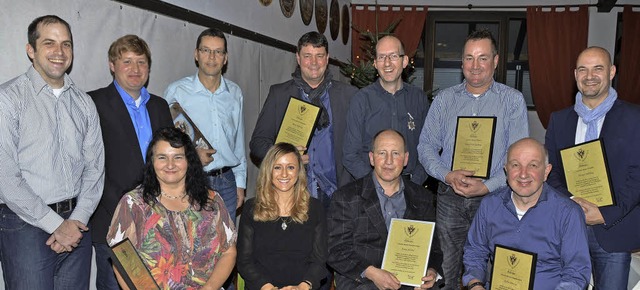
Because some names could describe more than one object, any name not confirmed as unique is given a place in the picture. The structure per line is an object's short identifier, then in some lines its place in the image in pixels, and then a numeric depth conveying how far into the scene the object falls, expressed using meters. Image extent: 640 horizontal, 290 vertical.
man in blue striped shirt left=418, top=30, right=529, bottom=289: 3.01
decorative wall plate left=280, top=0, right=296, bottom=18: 6.07
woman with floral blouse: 2.43
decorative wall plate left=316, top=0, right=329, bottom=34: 7.40
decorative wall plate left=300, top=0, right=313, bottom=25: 6.77
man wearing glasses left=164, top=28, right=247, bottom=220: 3.32
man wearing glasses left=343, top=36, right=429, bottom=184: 3.18
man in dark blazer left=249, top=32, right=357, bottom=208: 3.28
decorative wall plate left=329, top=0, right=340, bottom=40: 8.07
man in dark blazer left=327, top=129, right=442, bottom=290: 2.79
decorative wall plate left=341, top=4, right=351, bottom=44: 8.81
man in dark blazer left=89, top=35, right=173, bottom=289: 2.68
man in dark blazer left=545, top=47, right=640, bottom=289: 2.68
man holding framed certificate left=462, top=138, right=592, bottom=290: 2.44
